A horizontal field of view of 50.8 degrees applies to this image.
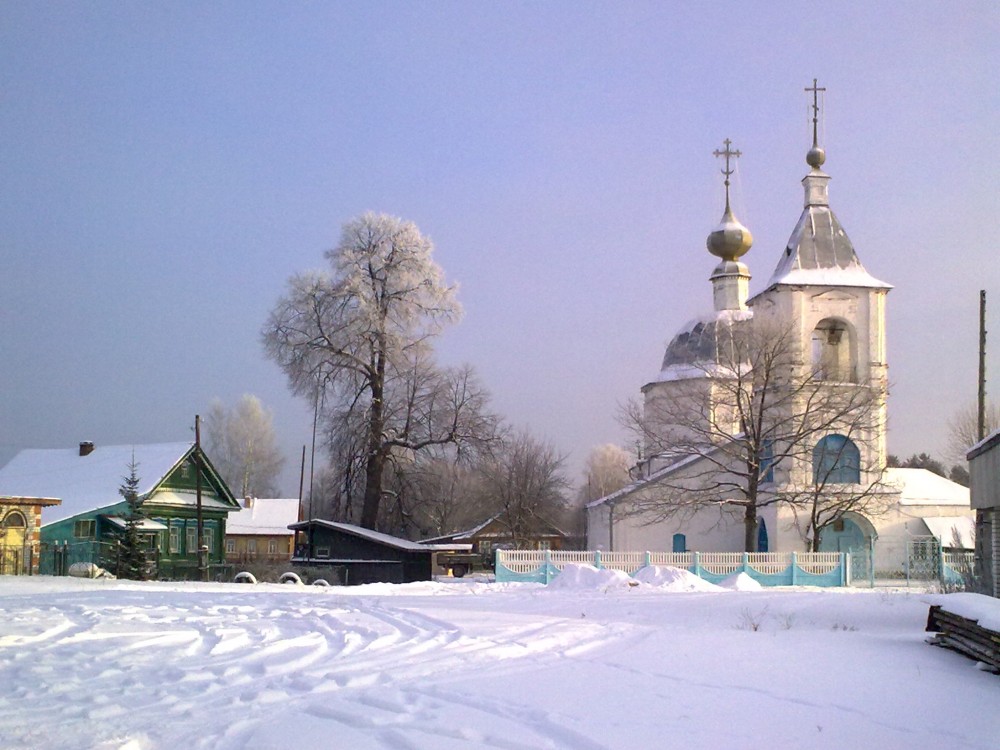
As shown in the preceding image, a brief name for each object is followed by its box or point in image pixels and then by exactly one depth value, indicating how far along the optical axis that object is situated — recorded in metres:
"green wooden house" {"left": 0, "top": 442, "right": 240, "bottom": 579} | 36.59
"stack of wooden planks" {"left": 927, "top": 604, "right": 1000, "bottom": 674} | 10.84
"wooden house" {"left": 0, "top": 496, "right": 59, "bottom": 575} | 31.64
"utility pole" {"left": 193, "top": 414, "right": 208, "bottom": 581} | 33.82
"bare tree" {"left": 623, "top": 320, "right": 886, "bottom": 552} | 33.91
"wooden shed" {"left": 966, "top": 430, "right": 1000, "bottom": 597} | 15.61
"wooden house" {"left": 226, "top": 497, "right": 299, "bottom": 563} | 69.12
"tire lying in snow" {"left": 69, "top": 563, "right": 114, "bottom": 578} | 29.28
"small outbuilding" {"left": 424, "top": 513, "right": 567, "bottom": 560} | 52.06
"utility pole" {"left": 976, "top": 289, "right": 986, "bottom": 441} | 32.56
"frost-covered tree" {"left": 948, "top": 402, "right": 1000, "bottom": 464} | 46.66
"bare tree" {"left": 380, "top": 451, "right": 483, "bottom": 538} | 38.47
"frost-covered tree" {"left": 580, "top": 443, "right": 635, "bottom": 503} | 89.19
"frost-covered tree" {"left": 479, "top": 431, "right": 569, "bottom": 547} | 53.03
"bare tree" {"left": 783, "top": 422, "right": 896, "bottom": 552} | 34.69
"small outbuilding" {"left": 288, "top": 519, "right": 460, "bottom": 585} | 35.62
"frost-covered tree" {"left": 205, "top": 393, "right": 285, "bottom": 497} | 93.88
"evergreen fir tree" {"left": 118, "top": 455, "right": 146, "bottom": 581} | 30.91
